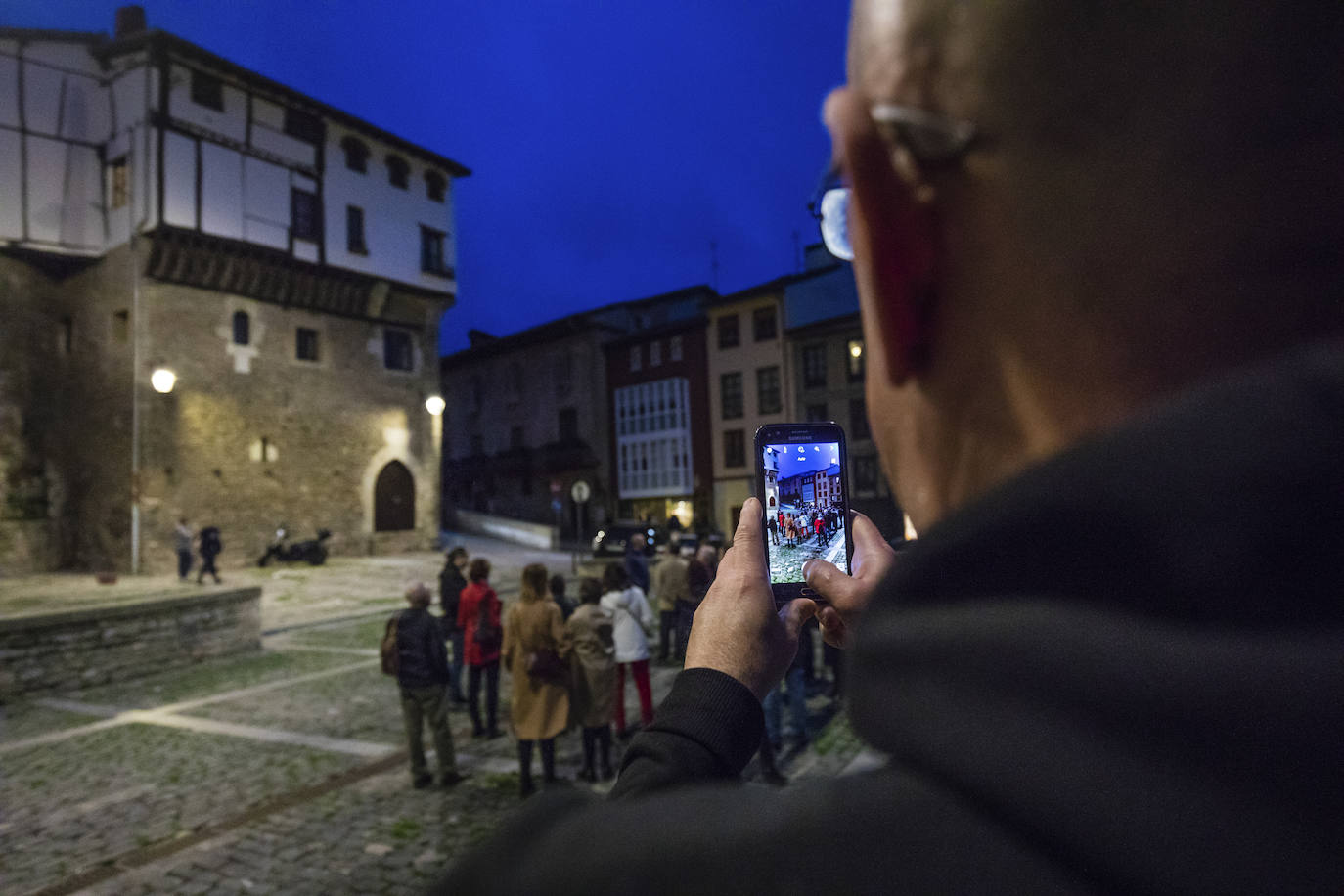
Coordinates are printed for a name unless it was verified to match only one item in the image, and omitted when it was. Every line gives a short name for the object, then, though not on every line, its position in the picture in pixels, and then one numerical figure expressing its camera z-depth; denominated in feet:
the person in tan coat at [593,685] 21.20
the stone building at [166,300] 70.74
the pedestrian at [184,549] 63.26
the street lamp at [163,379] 51.37
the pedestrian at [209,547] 62.34
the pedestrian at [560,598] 26.91
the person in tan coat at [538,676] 20.66
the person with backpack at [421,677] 21.36
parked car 76.79
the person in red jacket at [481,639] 25.50
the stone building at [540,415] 132.05
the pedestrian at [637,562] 37.91
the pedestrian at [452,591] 29.35
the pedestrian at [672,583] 32.30
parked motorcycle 76.64
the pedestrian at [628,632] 24.26
